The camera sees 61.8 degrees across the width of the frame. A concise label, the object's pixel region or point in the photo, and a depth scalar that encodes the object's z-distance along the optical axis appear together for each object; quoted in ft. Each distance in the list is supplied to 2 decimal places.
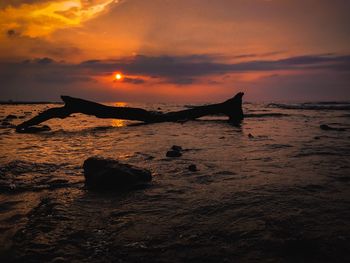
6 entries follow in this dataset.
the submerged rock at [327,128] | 45.71
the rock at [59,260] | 8.11
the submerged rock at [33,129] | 46.24
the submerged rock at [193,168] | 19.21
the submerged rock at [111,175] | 15.61
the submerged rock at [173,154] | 24.47
